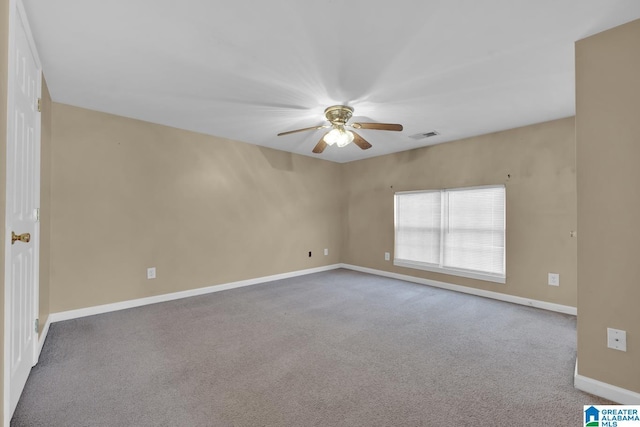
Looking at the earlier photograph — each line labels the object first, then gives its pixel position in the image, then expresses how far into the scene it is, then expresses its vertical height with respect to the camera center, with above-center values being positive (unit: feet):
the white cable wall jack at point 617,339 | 5.50 -2.46
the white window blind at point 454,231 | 12.35 -0.86
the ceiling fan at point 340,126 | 9.34 +2.92
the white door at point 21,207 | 4.58 +0.13
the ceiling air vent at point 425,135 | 12.50 +3.57
